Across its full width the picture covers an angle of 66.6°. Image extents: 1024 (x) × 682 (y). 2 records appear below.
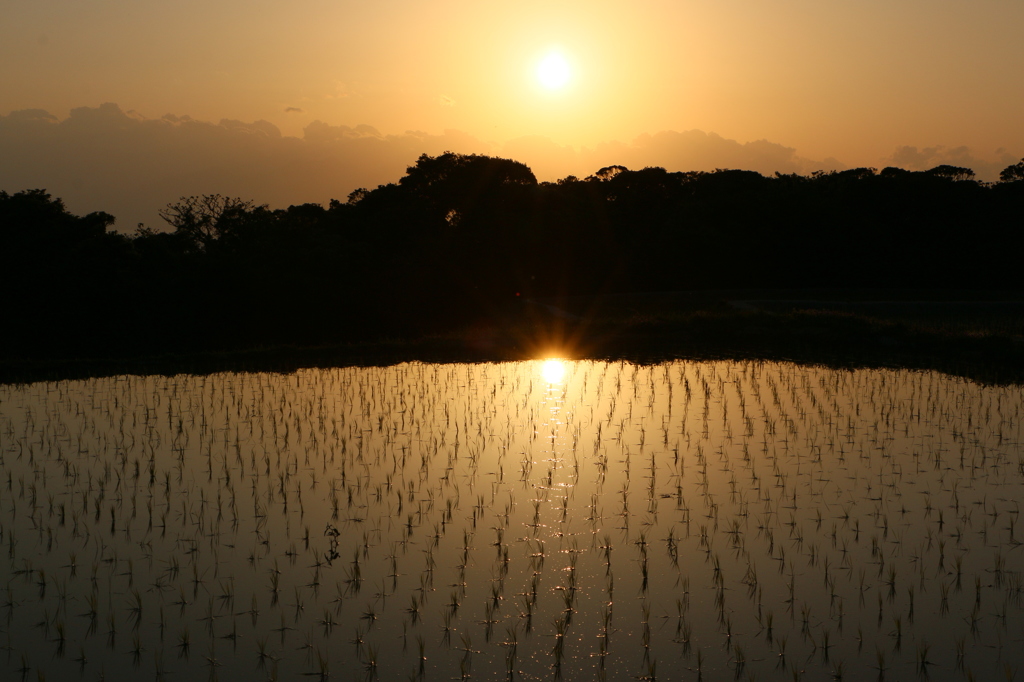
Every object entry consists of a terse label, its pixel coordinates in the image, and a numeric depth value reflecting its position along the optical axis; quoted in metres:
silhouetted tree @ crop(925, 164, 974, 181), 45.22
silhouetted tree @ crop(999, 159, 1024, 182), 46.09
